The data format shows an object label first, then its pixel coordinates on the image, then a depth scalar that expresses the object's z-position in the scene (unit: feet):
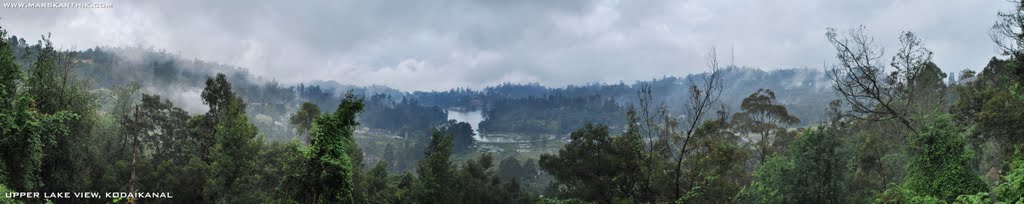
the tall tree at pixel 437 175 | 114.42
